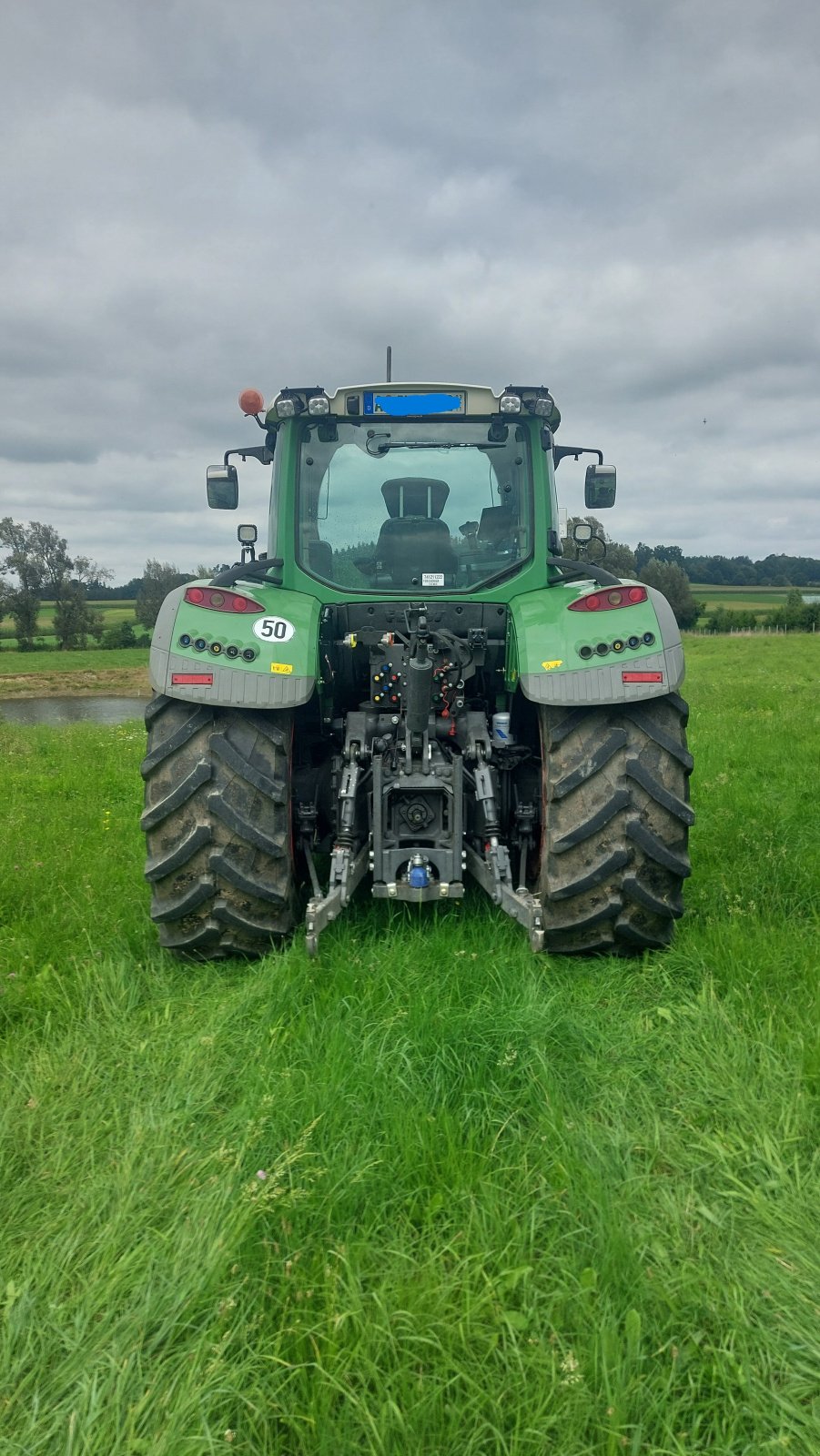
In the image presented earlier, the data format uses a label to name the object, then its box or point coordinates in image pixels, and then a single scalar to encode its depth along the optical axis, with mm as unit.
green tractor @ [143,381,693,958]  3281
